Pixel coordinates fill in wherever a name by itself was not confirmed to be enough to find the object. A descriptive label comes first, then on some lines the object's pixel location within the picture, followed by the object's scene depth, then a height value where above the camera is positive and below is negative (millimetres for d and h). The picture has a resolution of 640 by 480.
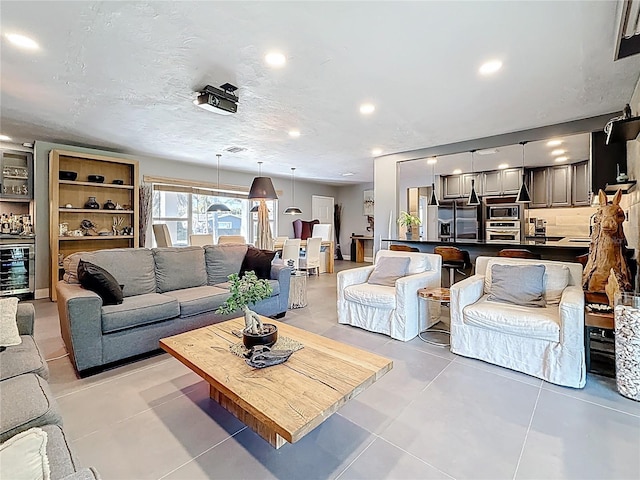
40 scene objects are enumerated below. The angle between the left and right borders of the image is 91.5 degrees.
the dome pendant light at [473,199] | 5957 +728
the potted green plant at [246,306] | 1944 -444
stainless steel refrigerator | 7219 +394
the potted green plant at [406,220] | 5156 +282
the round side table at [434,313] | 3037 -899
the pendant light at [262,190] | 4691 +703
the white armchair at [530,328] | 2256 -726
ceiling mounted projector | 2860 +1296
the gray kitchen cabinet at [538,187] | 6469 +1050
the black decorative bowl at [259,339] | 1929 -641
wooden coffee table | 1325 -735
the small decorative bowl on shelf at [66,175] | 5011 +987
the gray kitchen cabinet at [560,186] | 6164 +1032
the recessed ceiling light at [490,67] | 2450 +1379
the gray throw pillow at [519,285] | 2730 -437
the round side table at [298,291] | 4324 -766
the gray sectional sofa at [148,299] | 2418 -596
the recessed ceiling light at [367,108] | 3361 +1425
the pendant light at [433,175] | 6106 +1483
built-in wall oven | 6711 +136
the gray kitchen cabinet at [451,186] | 7477 +1228
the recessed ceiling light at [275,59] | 2352 +1381
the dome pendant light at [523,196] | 5152 +683
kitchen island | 3720 -143
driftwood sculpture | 2564 -90
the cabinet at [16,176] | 4875 +961
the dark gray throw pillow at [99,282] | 2594 -392
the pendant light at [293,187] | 8281 +1418
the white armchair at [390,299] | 3164 -668
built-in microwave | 6672 +558
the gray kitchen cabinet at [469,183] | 7133 +1273
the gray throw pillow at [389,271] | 3596 -400
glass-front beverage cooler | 4703 -502
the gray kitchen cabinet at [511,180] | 6613 +1219
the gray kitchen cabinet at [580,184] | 5938 +1029
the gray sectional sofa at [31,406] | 998 -674
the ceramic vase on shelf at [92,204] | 5344 +550
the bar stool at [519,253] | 3824 -204
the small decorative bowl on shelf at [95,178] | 5262 +982
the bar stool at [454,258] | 4355 -296
